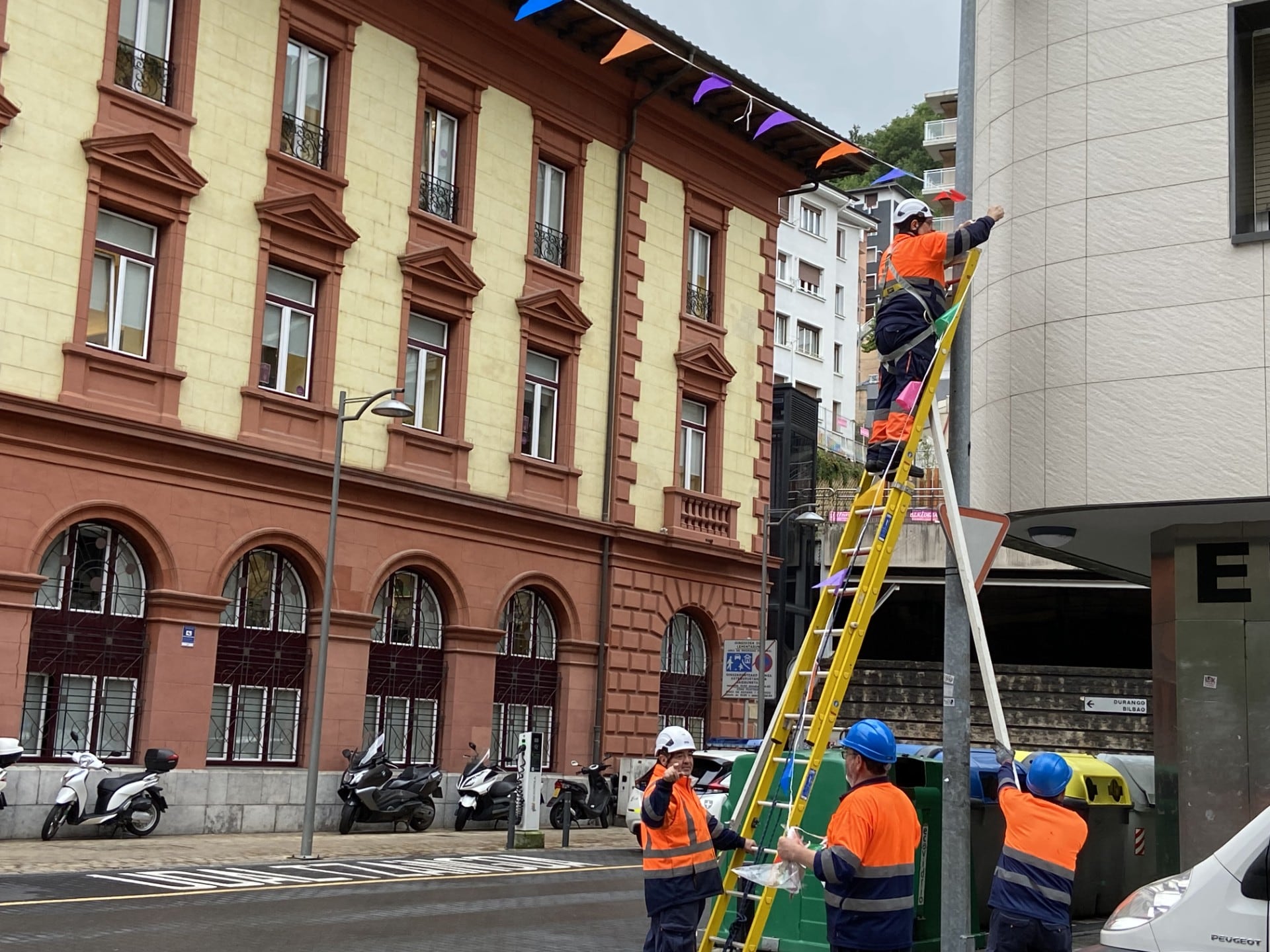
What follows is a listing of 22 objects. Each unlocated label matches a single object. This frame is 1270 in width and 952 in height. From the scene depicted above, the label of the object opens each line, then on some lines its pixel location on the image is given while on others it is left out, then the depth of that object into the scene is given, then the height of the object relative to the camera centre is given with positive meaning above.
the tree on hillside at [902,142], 84.50 +31.01
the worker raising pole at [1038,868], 8.22 -0.81
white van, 6.75 -0.82
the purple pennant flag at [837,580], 8.97 +0.71
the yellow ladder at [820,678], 7.99 +0.13
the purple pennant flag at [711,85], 28.58 +11.21
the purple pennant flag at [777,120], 30.67 +11.36
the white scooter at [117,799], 19.91 -1.63
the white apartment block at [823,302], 65.50 +17.20
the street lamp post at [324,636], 19.70 +0.59
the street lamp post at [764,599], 28.50 +1.99
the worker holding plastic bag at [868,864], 6.91 -0.69
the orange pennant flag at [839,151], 32.31 +11.35
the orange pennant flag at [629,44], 27.22 +11.28
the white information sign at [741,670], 28.58 +0.55
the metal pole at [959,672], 8.91 +0.22
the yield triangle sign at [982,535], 9.02 +1.00
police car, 19.86 -1.02
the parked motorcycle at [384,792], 23.62 -1.63
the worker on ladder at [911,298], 9.68 +2.56
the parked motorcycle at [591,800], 26.94 -1.85
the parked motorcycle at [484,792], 25.38 -1.66
